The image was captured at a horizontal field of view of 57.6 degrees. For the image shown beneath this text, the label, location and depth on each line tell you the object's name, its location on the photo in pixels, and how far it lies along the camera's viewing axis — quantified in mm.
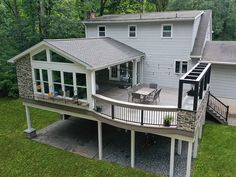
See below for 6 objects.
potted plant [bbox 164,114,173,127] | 9453
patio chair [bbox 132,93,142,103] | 12016
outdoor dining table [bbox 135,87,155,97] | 12198
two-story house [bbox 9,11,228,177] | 9922
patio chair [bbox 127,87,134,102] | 12919
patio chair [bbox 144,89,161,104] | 12308
